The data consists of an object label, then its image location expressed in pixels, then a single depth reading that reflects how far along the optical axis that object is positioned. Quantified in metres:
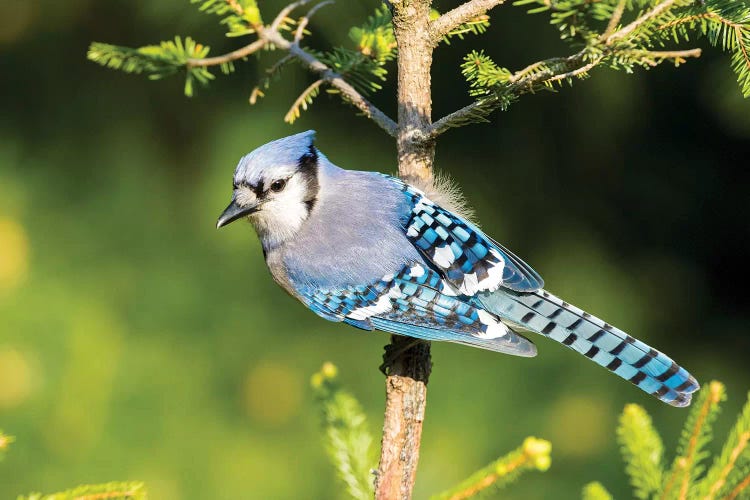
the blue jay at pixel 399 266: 4.59
